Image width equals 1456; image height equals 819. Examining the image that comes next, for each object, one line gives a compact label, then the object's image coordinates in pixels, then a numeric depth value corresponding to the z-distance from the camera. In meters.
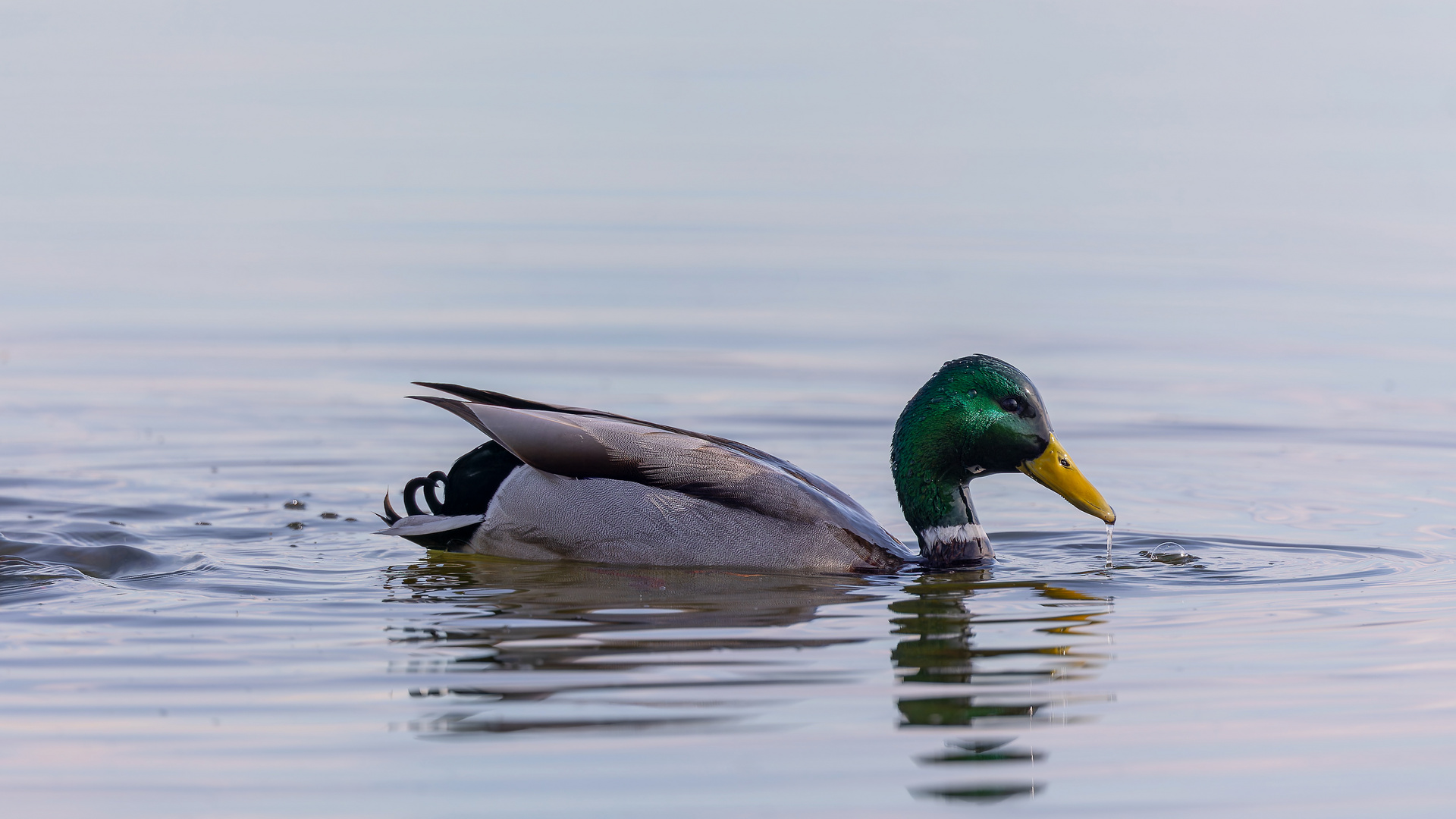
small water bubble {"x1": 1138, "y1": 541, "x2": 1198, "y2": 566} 18.37
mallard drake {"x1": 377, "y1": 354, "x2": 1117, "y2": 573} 17.55
